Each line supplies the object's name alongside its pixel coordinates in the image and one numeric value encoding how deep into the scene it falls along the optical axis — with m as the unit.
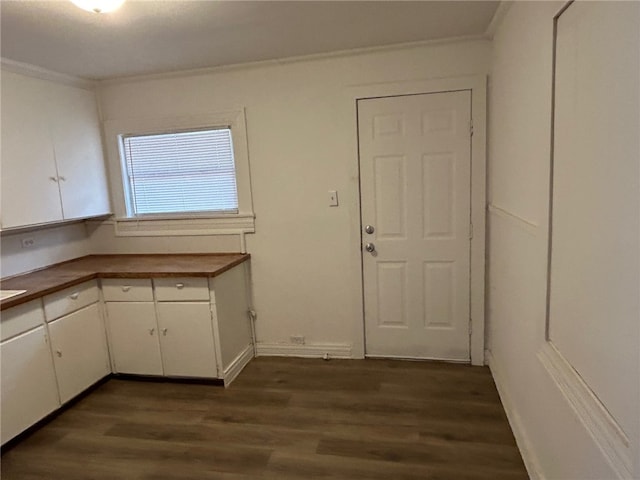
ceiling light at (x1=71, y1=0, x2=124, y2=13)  1.83
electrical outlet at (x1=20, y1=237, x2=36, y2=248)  3.15
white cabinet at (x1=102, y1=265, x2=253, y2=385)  2.99
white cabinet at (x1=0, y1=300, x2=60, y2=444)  2.41
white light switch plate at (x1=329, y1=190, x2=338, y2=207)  3.24
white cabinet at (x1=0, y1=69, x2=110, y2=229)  2.78
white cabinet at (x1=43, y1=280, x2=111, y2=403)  2.75
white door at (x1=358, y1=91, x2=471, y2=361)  3.01
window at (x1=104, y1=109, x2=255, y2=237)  3.38
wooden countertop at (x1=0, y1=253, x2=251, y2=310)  2.75
